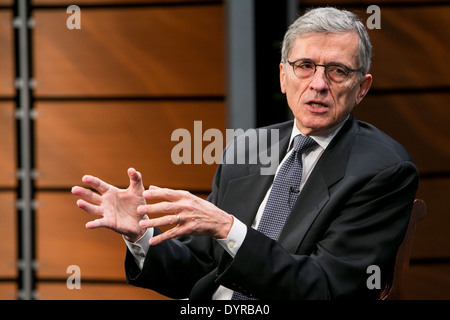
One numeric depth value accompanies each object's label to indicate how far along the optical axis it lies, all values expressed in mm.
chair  3959
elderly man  3838
